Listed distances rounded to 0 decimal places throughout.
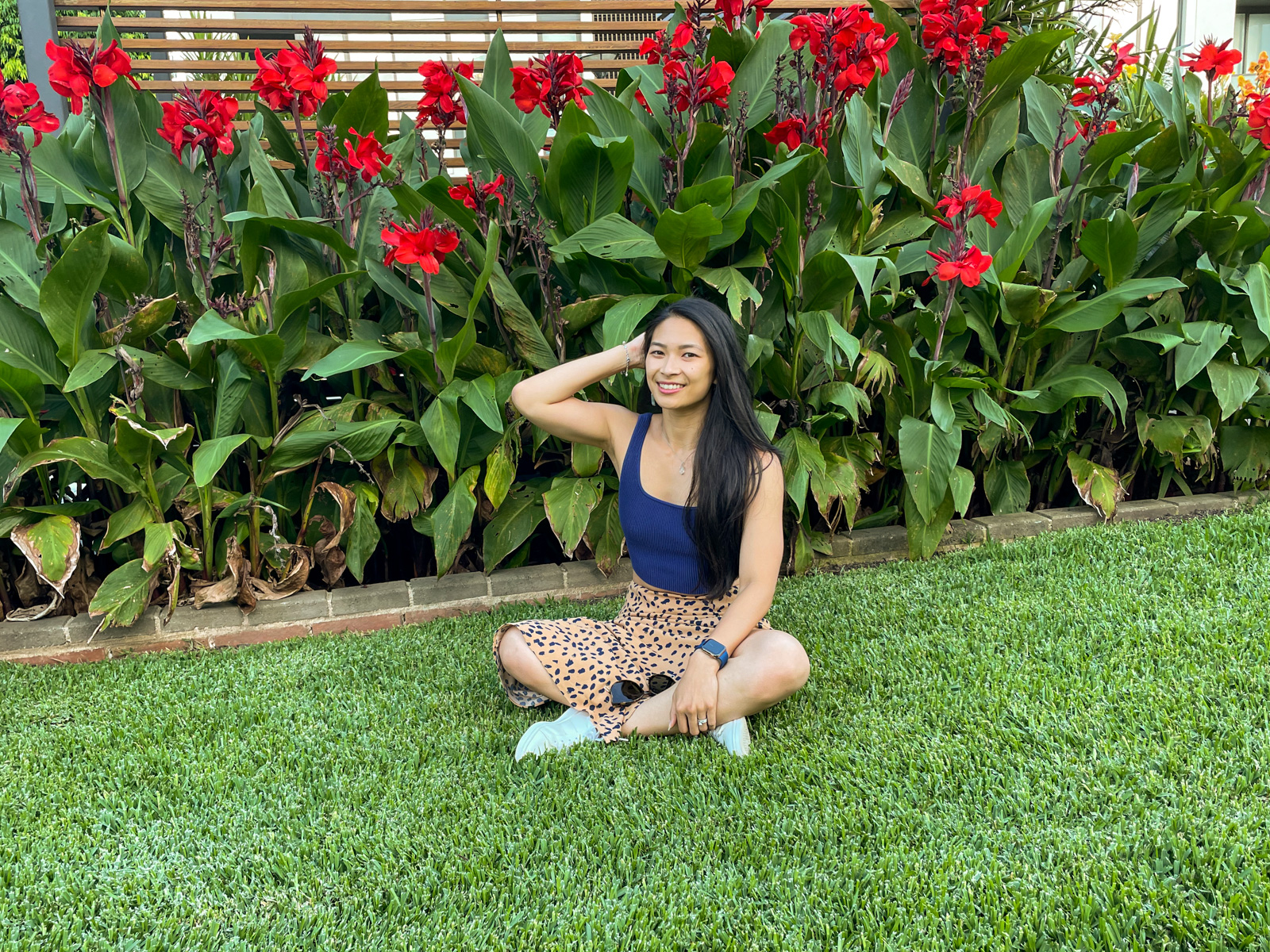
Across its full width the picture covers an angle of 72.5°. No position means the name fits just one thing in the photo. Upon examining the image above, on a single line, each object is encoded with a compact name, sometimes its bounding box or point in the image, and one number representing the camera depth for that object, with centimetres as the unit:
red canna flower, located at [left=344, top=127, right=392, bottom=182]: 242
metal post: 358
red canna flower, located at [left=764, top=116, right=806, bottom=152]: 260
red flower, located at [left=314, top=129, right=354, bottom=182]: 244
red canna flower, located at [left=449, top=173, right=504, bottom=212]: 253
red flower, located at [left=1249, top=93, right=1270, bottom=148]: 274
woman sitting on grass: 184
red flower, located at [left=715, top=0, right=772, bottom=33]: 273
